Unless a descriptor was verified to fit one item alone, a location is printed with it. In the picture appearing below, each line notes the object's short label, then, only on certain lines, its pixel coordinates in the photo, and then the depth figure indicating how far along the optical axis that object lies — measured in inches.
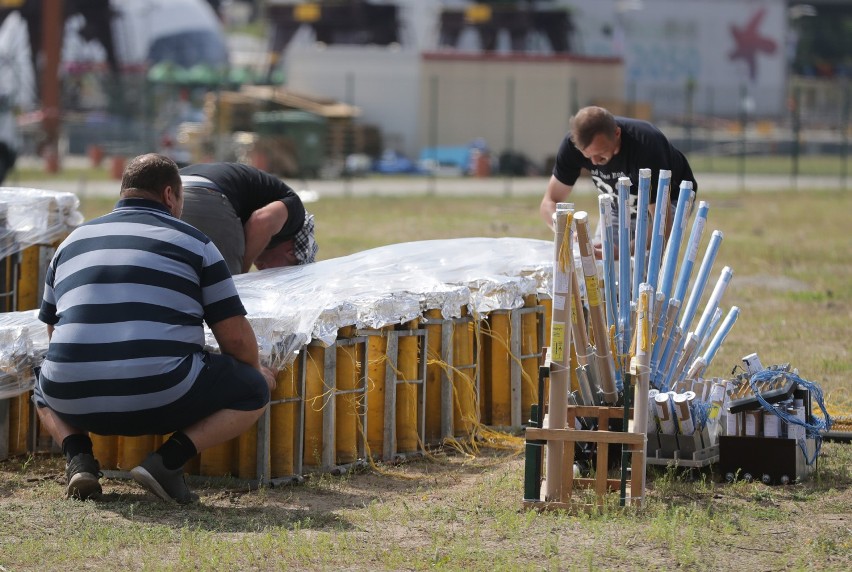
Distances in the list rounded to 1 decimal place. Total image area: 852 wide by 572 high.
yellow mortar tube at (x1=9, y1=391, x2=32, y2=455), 515.8
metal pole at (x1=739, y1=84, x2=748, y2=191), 2613.2
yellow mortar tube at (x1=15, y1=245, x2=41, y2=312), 618.5
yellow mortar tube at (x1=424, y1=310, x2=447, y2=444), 546.0
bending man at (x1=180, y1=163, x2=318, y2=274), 566.3
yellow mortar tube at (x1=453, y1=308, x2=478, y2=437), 561.9
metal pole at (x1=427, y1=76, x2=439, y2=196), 3453.2
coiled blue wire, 482.0
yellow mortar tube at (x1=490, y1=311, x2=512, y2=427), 583.5
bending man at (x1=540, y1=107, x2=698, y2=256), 569.3
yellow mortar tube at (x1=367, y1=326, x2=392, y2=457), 522.6
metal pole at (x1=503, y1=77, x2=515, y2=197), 2339.1
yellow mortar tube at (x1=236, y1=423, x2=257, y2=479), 485.7
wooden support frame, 438.9
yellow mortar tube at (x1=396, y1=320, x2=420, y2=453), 534.0
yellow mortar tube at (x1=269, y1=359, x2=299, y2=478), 490.0
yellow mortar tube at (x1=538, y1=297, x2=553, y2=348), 605.6
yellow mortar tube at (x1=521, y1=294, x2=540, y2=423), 595.5
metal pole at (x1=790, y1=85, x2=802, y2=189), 2721.5
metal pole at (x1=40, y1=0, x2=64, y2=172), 3203.7
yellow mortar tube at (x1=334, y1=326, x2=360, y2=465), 511.8
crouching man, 436.1
